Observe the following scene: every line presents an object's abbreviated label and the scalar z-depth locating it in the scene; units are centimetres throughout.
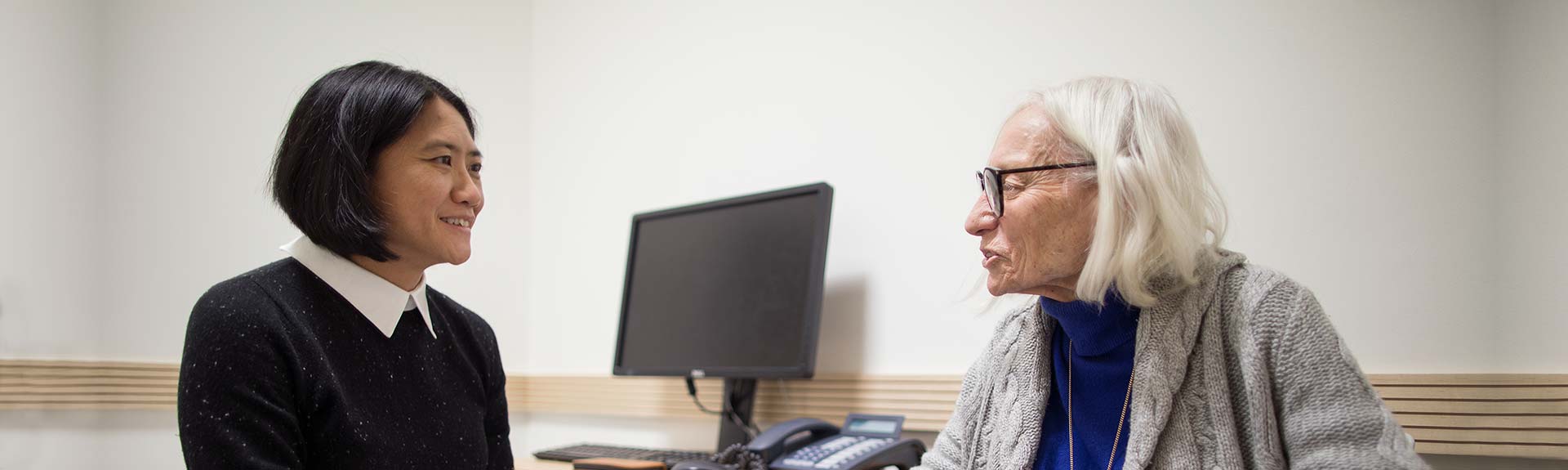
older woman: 108
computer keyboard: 225
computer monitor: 223
